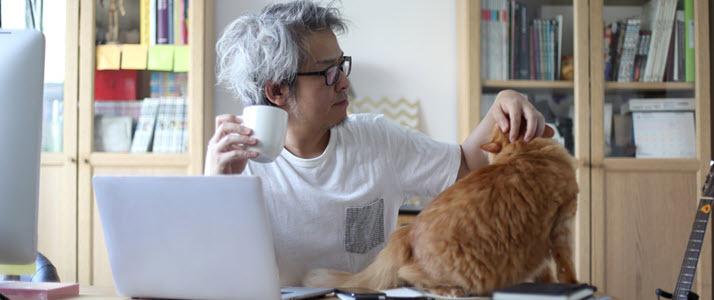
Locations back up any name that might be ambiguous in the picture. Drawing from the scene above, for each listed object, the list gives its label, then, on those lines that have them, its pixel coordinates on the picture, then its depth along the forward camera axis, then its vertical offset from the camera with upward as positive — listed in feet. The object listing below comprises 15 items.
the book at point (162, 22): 7.66 +1.92
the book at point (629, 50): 7.50 +1.46
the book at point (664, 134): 7.31 +0.28
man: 3.85 +0.00
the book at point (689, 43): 7.35 +1.52
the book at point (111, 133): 7.55 +0.33
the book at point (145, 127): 7.66 +0.42
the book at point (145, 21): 7.68 +1.94
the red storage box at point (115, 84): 7.55 +1.03
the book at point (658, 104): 7.39 +0.69
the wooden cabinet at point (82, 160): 7.33 -0.06
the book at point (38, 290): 2.63 -0.67
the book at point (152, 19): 7.68 +1.96
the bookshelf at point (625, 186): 7.20 -0.43
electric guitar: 4.91 -0.87
